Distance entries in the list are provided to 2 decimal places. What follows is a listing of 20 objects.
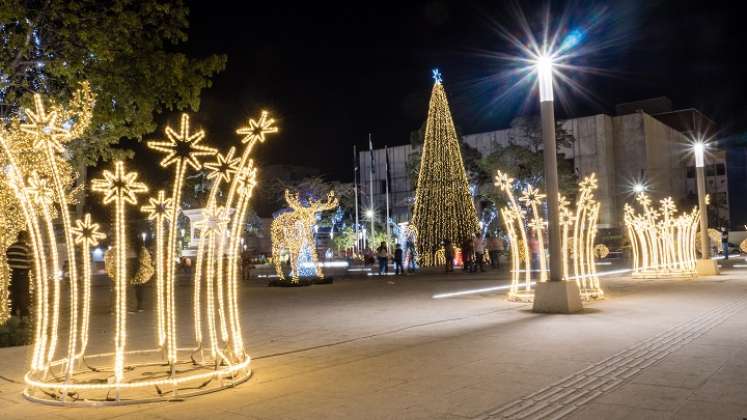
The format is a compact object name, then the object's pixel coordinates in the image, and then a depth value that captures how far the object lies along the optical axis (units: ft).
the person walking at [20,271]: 37.45
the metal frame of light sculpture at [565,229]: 44.19
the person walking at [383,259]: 92.58
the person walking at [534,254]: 82.27
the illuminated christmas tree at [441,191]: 94.38
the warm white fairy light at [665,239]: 65.38
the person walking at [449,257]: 92.22
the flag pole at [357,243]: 157.99
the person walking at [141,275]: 46.39
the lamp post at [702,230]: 66.80
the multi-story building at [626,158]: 182.60
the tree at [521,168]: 146.92
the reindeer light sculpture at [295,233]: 67.62
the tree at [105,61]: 34.17
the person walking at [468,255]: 90.58
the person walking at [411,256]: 95.85
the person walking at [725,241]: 107.14
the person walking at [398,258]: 89.10
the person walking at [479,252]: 91.04
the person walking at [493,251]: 100.17
